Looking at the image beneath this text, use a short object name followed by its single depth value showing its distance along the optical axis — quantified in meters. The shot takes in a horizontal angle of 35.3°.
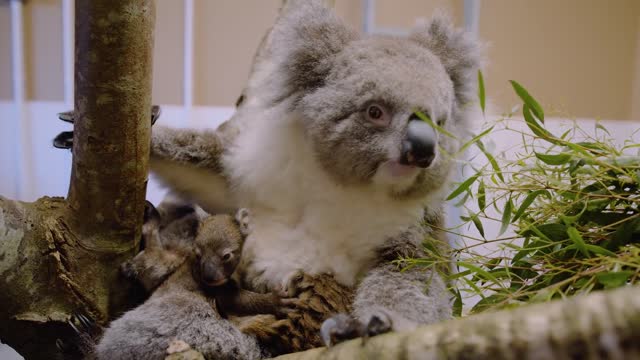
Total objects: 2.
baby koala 0.83
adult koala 0.86
